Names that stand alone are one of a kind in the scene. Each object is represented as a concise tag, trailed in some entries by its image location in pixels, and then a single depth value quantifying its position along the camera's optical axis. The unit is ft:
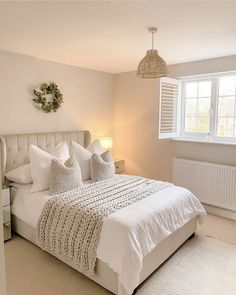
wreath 11.68
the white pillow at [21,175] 9.75
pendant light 7.36
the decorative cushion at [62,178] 8.91
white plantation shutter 11.81
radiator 11.21
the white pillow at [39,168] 9.35
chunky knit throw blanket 6.98
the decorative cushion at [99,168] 10.59
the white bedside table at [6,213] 9.35
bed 6.34
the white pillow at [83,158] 11.15
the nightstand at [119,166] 14.84
